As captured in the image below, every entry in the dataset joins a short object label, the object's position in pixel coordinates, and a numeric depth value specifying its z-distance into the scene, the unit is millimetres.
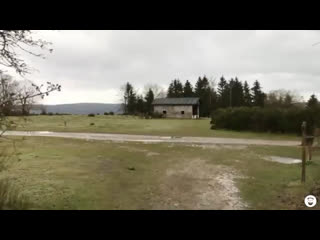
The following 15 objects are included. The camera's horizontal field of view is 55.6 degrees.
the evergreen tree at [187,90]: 74000
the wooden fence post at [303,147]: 8684
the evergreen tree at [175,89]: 75625
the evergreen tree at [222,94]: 66000
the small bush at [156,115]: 57903
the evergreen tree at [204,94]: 65375
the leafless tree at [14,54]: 4668
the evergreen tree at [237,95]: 66438
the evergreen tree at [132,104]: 71500
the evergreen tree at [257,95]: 62525
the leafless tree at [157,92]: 85844
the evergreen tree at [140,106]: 70438
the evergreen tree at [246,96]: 66962
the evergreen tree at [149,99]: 69812
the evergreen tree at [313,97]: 54391
